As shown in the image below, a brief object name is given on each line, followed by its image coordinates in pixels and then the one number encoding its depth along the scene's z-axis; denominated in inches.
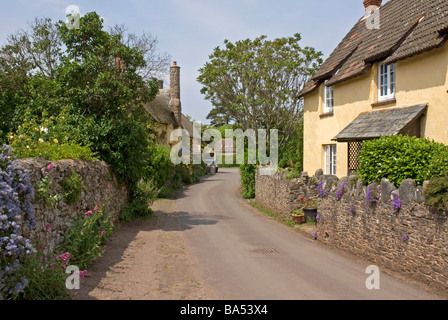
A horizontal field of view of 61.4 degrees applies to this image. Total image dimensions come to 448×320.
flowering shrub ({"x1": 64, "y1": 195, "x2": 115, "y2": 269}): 317.7
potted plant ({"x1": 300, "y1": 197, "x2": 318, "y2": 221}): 613.9
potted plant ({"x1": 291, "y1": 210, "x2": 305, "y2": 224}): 621.0
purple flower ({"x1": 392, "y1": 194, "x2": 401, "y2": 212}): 336.8
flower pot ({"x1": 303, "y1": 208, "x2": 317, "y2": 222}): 612.3
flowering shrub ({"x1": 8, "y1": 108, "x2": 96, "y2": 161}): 327.6
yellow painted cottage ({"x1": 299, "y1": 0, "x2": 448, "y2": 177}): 462.3
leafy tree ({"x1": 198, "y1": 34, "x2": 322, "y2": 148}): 1013.8
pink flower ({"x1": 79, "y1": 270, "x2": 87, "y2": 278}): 271.4
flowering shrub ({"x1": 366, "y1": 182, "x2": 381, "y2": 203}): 371.9
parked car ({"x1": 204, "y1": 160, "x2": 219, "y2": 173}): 1969.7
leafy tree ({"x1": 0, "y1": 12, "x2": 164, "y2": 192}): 534.6
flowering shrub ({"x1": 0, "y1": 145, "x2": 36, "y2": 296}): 192.5
